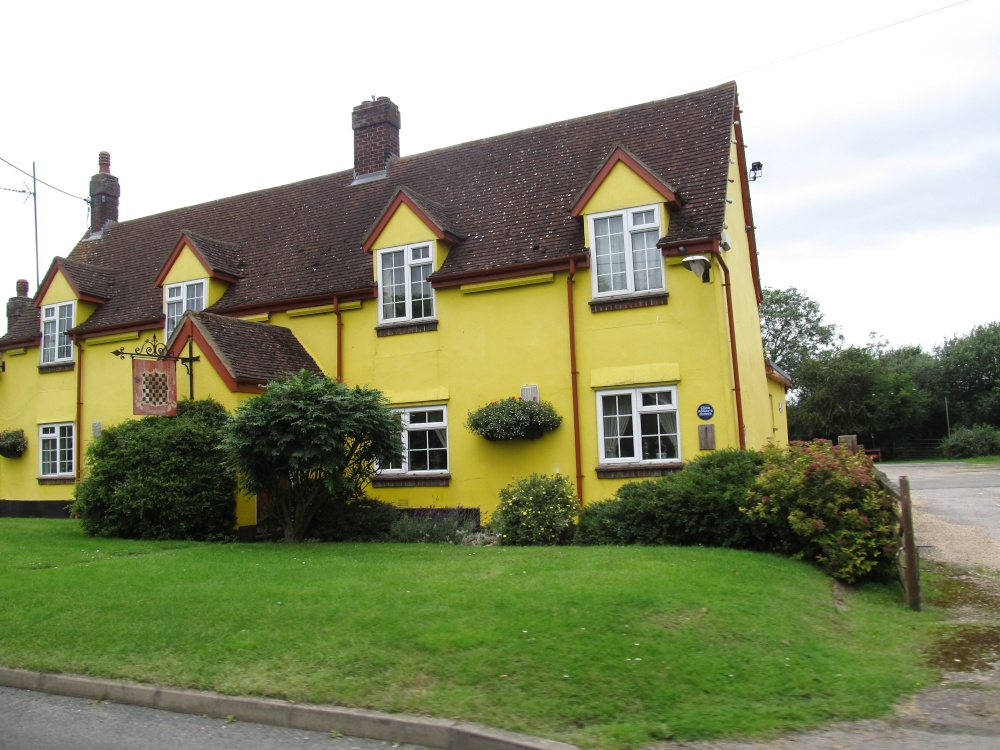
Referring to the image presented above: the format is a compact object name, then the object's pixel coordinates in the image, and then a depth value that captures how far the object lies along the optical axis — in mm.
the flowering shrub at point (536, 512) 13797
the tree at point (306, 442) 13953
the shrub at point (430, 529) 14806
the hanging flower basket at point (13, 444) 23297
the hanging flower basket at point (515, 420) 15836
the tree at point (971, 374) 59875
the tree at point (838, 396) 57781
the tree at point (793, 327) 71750
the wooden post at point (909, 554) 9320
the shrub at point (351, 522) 15125
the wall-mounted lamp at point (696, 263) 13715
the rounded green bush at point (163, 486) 15211
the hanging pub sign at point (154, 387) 15914
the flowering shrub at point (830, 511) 10453
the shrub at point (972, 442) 50281
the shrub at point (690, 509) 11906
